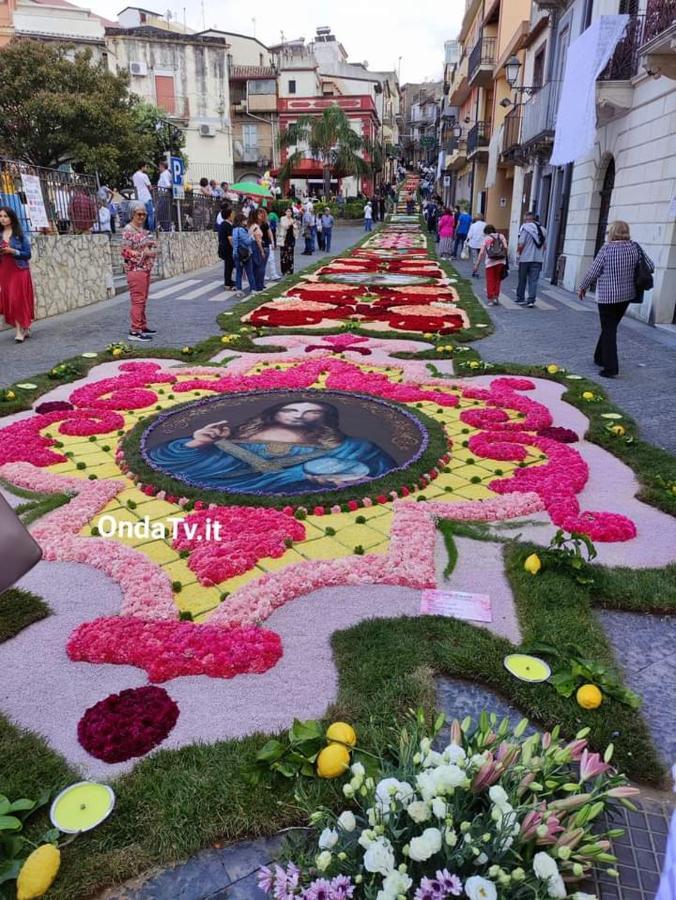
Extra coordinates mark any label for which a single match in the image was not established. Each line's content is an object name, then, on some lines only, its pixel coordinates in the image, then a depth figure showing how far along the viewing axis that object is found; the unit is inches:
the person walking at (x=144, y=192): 733.3
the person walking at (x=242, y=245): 572.1
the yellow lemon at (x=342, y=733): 97.3
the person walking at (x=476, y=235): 764.0
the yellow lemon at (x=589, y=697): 109.0
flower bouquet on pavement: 67.7
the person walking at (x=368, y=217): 1488.4
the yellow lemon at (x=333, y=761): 93.7
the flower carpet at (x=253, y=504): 122.0
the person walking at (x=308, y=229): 1009.8
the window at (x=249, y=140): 2215.8
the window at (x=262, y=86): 2181.3
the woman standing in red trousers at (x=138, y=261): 390.6
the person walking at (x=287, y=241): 719.4
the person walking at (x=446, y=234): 957.8
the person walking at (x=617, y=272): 312.7
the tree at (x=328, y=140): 1568.7
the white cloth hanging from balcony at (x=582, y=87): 515.2
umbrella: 928.0
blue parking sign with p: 843.4
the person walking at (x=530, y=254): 526.9
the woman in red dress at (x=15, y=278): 387.9
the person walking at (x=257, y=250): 581.9
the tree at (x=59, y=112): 1065.5
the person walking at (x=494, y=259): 541.6
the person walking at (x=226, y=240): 616.7
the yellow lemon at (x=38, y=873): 79.1
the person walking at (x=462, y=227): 963.3
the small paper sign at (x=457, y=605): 140.8
